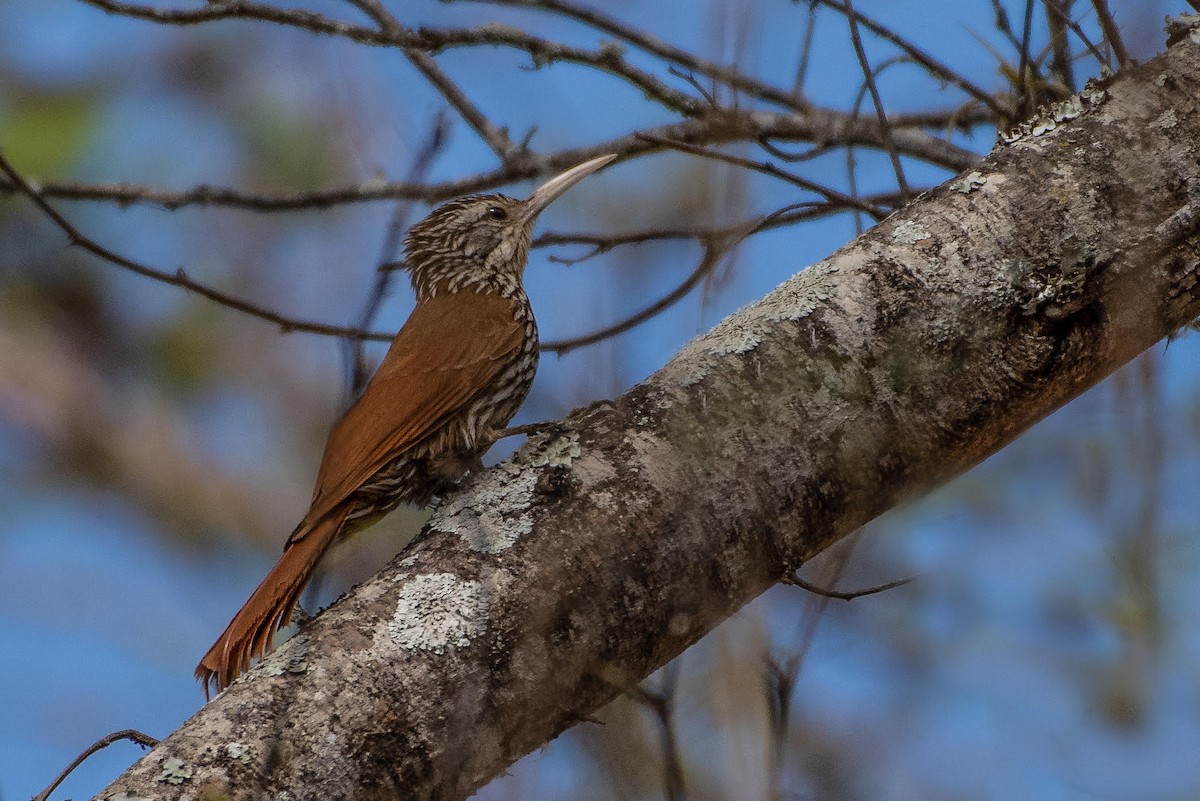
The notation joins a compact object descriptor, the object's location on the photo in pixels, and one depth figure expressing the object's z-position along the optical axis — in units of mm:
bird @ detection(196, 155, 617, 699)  4914
